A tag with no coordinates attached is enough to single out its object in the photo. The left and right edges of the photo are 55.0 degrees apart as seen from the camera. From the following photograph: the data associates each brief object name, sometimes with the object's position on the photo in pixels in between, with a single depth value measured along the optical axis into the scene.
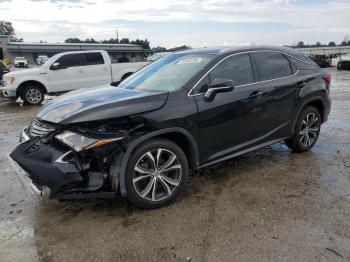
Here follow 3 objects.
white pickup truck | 11.66
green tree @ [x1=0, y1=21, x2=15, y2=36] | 114.06
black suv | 3.39
